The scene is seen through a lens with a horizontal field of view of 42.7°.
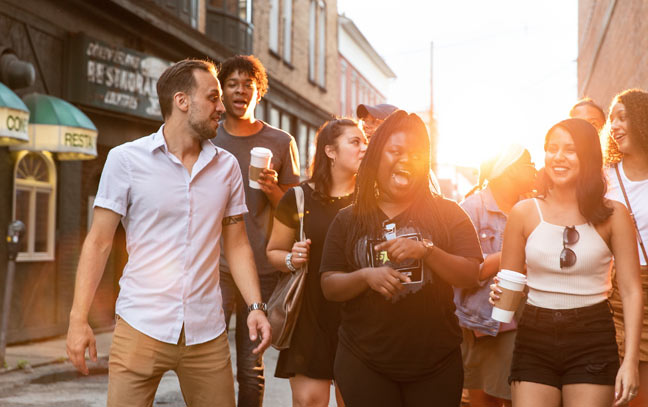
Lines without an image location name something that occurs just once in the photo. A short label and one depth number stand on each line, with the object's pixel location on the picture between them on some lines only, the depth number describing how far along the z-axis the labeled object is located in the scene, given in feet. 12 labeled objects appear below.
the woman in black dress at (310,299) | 14.87
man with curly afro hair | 16.79
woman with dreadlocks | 11.25
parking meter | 31.76
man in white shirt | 11.79
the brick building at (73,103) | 39.09
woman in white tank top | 11.81
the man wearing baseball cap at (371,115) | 17.49
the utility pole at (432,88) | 120.80
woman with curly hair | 13.65
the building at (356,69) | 117.91
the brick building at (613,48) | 28.94
